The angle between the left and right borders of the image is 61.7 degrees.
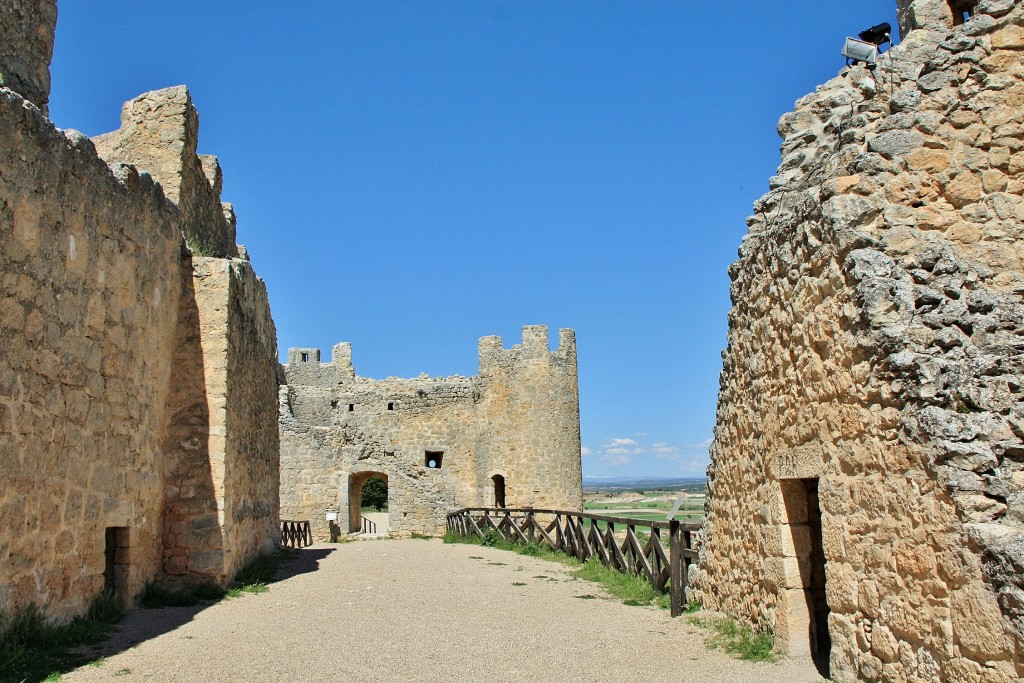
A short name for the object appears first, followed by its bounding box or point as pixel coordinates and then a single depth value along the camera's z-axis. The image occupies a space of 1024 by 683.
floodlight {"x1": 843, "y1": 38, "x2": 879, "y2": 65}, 6.78
